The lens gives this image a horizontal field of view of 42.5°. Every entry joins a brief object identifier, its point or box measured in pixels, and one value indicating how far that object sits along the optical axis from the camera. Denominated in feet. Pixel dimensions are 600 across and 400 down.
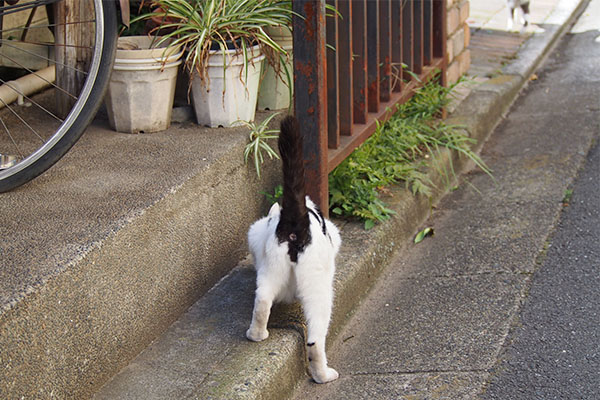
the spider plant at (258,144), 9.93
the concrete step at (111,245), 6.54
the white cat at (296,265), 7.76
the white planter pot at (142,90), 9.95
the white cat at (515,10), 22.53
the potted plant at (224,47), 10.18
